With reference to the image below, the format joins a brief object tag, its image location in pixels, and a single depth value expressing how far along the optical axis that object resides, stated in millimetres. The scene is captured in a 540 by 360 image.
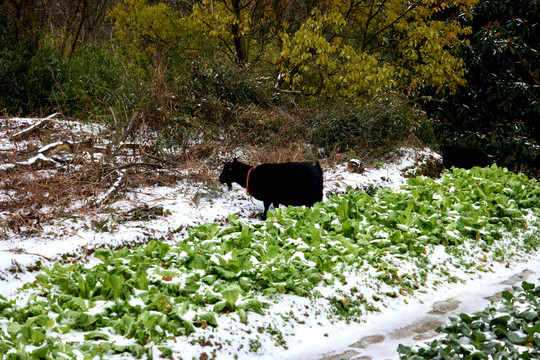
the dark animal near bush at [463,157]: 12375
